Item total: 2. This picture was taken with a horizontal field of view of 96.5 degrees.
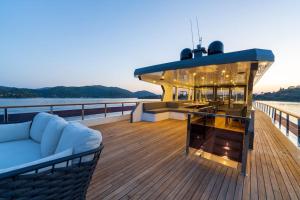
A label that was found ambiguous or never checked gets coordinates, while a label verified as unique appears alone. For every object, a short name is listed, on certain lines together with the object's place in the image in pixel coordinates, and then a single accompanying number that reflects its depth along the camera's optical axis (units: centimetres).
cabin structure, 278
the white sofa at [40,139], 113
